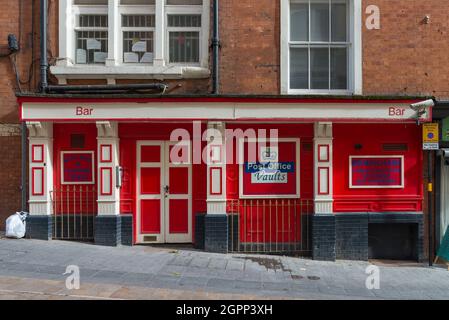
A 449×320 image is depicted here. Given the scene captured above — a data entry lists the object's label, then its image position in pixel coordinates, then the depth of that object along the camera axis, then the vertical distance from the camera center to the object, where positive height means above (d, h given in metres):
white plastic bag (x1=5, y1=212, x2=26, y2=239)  8.73 -1.53
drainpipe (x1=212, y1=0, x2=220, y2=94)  8.98 +2.38
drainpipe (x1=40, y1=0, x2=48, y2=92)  9.08 +2.59
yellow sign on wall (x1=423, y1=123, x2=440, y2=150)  8.22 +0.41
